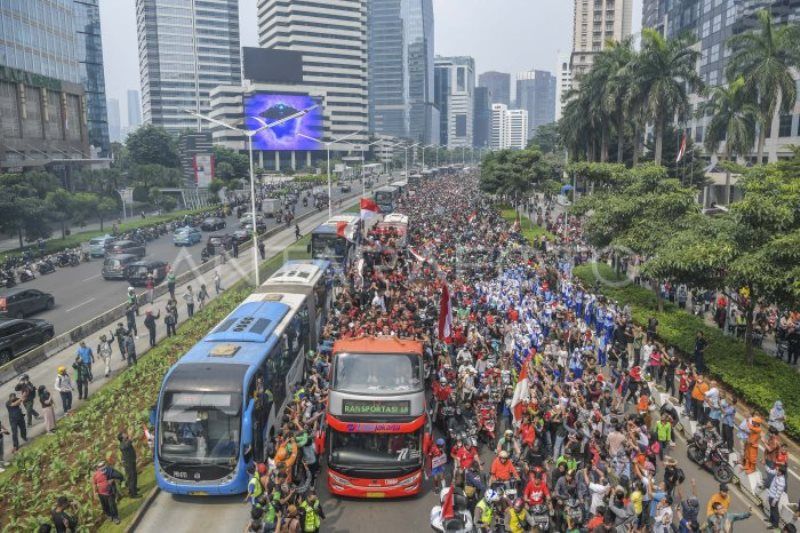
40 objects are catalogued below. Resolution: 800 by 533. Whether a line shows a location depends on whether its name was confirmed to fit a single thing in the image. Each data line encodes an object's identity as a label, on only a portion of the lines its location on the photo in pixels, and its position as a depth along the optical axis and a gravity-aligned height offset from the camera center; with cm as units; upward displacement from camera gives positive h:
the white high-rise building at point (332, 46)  18288 +3576
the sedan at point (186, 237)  5403 -545
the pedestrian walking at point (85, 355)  2177 -614
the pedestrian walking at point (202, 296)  3364 -644
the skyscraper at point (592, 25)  16550 +3697
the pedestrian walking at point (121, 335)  2505 -628
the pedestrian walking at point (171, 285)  3322 -580
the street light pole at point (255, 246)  3222 -368
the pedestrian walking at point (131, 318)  2661 -599
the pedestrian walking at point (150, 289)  3431 -627
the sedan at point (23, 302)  3125 -650
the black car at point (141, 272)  3894 -600
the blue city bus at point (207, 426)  1365 -537
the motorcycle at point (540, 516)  1181 -624
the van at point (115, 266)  4094 -595
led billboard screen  15462 +1241
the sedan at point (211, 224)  6216 -503
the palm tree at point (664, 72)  4719 +728
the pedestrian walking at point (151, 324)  2652 -623
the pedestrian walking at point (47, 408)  1791 -661
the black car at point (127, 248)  4612 -550
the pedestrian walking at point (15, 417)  1702 -647
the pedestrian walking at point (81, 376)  2123 -669
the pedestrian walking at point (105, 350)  2380 -656
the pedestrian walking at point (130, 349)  2462 -669
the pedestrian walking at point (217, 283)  3684 -631
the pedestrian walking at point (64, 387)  1959 -652
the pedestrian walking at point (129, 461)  1426 -635
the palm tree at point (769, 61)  4272 +741
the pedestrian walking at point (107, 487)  1310 -637
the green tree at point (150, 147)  9950 +369
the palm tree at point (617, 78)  5159 +745
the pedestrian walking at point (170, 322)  2808 -650
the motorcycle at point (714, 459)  1517 -684
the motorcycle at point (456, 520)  1126 -608
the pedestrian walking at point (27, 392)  1817 -617
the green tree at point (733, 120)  4896 +404
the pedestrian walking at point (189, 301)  3136 -624
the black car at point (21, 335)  2492 -652
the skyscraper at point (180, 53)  19025 +3504
